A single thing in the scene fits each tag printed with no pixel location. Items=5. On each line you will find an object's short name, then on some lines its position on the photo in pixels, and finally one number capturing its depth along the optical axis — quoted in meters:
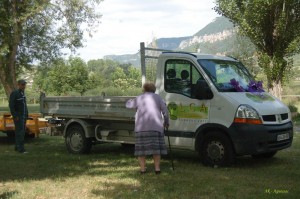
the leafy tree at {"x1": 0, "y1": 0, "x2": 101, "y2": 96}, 19.91
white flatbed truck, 8.02
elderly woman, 7.75
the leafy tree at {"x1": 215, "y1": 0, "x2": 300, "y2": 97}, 19.69
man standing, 10.72
